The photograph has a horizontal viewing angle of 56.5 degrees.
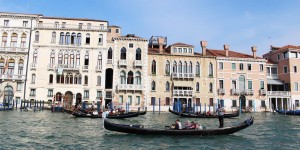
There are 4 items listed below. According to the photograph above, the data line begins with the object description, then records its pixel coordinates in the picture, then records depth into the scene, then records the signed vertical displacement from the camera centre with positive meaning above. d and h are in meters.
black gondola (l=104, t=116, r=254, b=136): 12.71 -1.62
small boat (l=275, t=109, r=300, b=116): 29.73 -1.77
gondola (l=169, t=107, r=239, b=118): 24.12 -1.75
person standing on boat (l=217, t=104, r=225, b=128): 13.92 -1.14
